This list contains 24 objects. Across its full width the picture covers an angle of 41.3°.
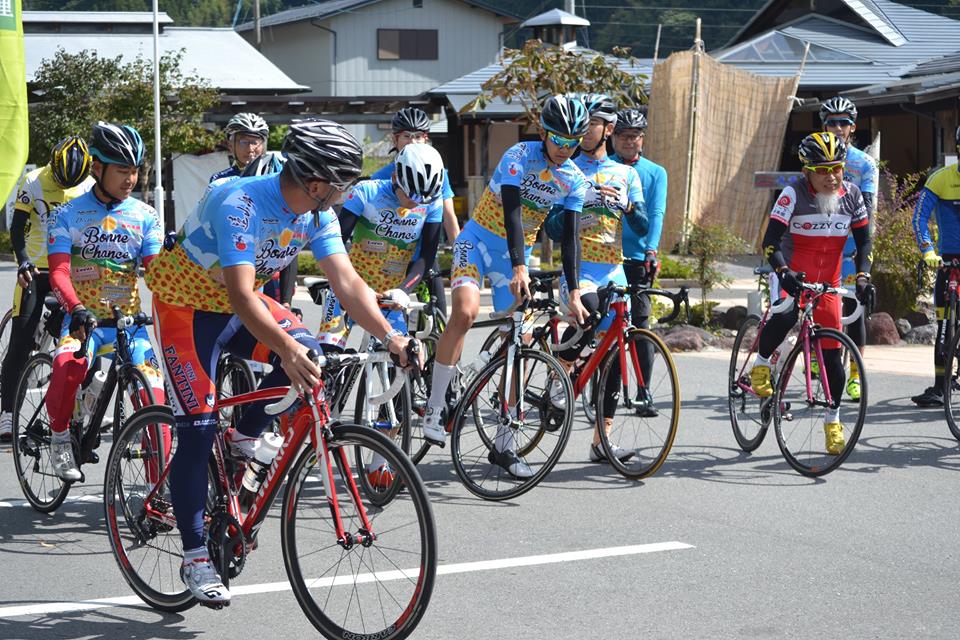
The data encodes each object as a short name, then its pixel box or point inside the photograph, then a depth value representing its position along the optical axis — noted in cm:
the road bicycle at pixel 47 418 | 615
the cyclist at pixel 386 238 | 754
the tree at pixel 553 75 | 2156
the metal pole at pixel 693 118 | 2572
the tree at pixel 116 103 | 3300
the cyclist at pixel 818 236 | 797
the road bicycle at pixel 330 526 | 444
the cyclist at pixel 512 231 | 712
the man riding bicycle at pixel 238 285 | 462
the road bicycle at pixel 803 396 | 766
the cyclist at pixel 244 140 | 887
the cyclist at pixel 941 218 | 946
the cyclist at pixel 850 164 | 982
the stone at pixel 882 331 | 1399
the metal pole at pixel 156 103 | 3002
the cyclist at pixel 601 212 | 816
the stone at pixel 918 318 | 1455
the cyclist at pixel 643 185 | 910
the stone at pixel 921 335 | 1411
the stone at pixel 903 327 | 1429
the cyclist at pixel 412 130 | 936
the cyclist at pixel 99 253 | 647
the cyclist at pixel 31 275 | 841
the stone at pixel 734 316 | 1531
